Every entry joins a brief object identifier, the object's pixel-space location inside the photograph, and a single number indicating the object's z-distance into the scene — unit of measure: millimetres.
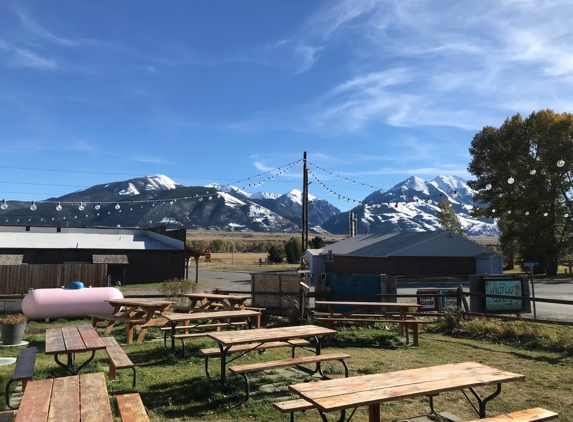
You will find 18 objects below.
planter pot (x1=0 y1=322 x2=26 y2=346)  10258
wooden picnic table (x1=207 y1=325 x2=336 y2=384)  6642
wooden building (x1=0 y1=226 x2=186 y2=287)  34812
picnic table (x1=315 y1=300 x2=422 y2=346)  10781
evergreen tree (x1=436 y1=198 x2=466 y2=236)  58625
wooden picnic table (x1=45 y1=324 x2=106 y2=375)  6383
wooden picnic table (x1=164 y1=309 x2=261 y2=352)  8858
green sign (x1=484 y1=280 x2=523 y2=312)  13438
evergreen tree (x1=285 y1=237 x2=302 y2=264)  69812
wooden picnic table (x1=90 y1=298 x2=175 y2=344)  10754
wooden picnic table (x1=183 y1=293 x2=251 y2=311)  12016
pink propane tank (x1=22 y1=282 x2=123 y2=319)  13766
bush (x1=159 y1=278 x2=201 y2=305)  16531
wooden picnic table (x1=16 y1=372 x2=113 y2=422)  3748
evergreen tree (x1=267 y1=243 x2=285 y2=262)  72312
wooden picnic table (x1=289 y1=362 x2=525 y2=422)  3989
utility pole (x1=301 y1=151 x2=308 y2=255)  22000
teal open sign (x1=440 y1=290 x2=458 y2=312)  14209
